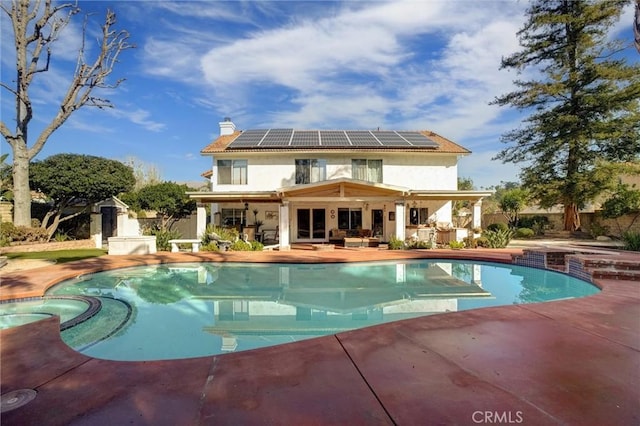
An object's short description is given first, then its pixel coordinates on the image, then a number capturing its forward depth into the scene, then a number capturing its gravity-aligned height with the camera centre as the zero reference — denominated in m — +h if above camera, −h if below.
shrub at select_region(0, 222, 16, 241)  15.51 -0.31
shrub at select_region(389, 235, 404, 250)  16.73 -1.32
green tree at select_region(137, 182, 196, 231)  20.80 +1.46
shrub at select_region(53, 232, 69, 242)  18.12 -0.79
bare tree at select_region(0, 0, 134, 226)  17.00 +8.41
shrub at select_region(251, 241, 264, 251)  16.58 -1.32
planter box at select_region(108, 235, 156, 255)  14.79 -1.05
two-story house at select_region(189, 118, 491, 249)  19.56 +2.72
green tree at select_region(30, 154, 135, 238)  18.06 +2.40
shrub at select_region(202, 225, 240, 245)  16.55 -0.68
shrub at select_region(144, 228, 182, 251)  16.53 -0.94
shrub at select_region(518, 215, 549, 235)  24.83 -0.48
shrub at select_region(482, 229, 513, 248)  17.20 -1.16
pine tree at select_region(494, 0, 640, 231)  20.53 +7.64
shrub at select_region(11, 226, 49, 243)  16.16 -0.58
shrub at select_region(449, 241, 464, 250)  16.70 -1.39
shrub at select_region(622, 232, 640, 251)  13.87 -1.12
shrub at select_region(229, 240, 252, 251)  16.44 -1.29
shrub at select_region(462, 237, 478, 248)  17.23 -1.30
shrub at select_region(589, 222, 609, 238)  21.21 -0.93
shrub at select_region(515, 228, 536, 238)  22.78 -1.13
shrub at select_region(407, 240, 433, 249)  16.70 -1.38
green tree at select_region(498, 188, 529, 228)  25.94 +1.08
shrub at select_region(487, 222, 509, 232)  18.60 -0.59
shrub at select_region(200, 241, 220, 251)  16.19 -1.30
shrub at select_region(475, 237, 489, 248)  17.33 -1.32
